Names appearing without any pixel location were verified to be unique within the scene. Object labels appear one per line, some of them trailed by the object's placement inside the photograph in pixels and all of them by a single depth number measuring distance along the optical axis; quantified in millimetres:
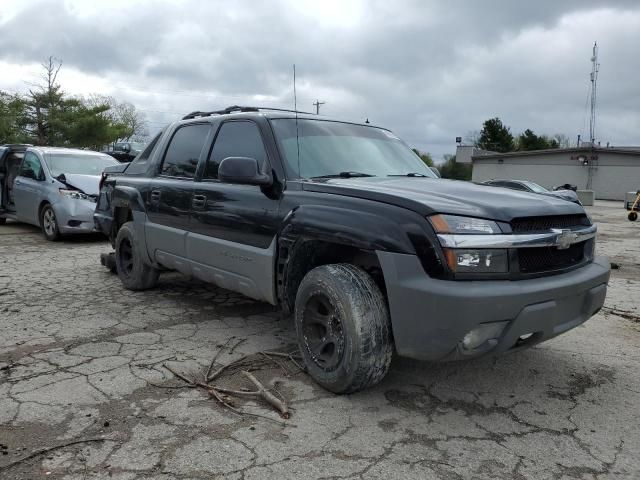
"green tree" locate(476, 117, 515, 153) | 56812
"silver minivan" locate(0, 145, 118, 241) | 8969
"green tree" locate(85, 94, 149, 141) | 56606
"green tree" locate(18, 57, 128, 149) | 35719
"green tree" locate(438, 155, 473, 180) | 48828
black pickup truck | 2723
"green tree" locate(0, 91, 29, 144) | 31797
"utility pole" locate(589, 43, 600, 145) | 36719
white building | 36531
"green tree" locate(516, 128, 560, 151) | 55344
